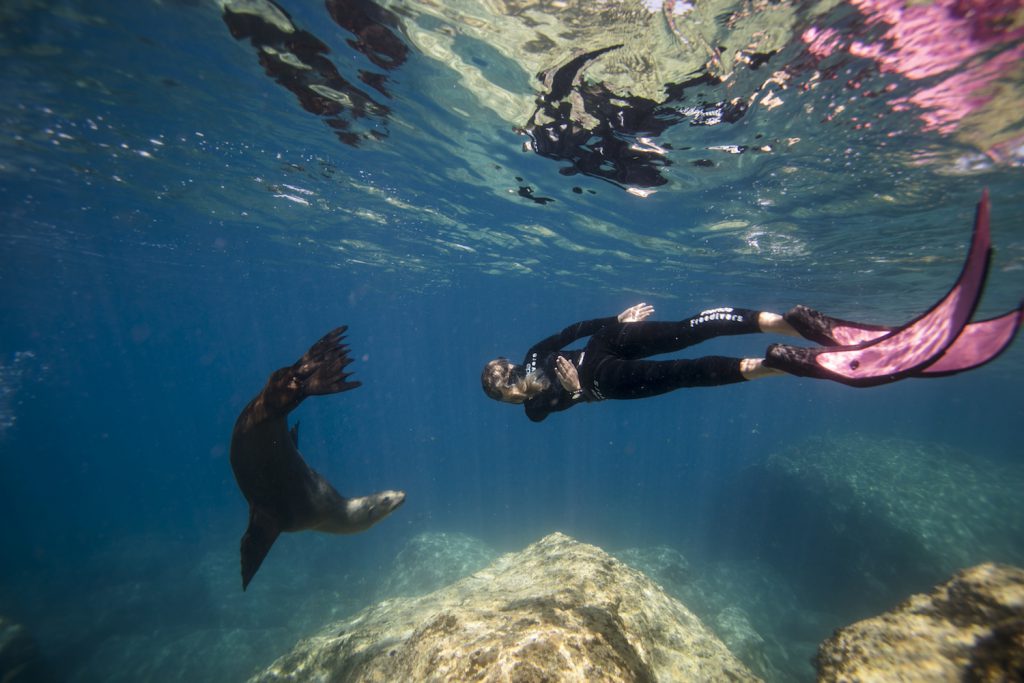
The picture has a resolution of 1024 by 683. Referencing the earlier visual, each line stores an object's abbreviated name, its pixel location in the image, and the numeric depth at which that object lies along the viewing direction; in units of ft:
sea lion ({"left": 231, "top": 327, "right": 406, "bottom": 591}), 14.15
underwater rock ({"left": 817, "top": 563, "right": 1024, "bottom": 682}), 8.59
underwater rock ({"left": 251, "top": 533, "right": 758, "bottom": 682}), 10.06
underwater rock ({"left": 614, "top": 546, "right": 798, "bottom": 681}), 41.47
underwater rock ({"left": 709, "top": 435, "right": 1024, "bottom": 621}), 49.85
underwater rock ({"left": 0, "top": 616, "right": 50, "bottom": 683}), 40.04
